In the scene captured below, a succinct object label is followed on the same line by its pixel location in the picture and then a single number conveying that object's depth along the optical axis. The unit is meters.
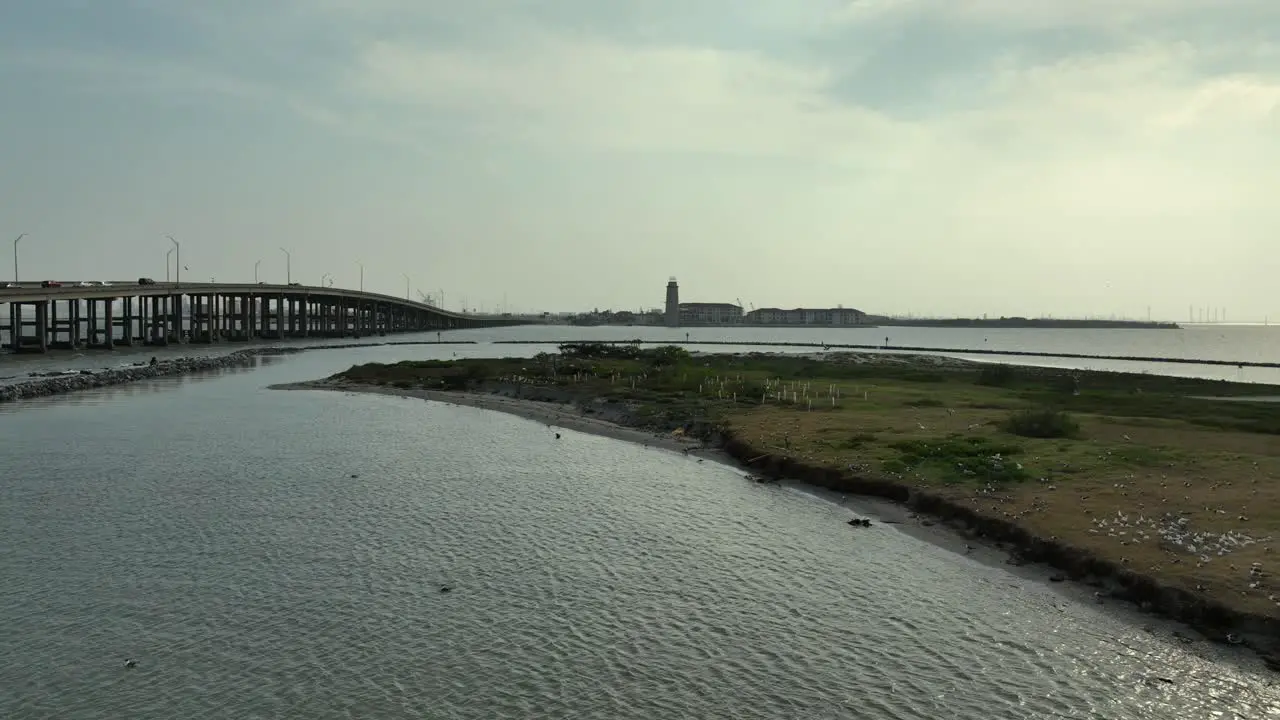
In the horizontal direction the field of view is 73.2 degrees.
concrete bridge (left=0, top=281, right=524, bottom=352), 115.50
